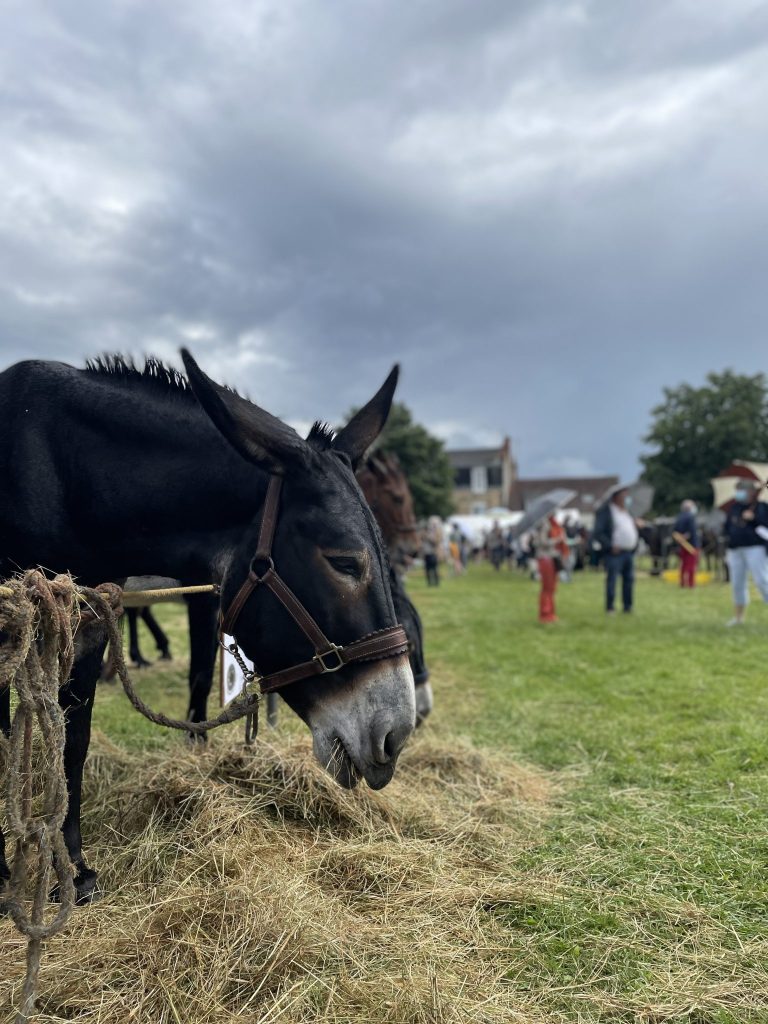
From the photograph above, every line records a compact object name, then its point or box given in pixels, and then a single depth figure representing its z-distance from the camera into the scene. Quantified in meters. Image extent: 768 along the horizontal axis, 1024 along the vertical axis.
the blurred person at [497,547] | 32.31
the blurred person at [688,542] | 18.55
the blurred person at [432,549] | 22.14
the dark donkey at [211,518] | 2.43
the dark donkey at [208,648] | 4.68
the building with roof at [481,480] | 74.75
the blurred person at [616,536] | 12.37
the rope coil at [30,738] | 1.71
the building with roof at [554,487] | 76.56
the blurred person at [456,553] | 28.80
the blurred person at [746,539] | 10.37
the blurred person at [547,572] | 12.49
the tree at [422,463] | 45.72
